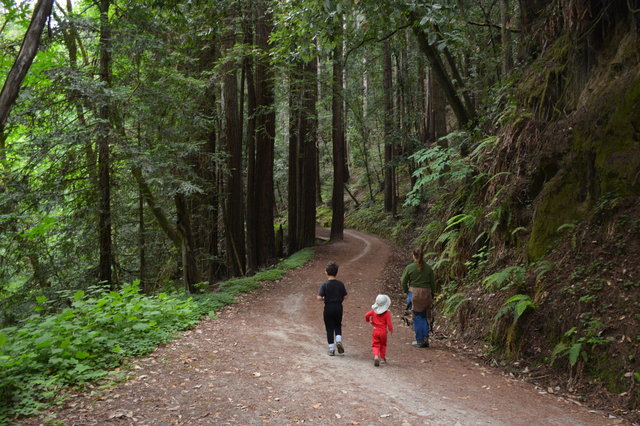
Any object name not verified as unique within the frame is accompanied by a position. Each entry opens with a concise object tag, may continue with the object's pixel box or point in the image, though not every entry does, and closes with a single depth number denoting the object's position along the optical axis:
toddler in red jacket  6.61
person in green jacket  7.67
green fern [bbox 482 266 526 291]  7.62
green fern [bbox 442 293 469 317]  8.88
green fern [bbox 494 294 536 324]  6.76
